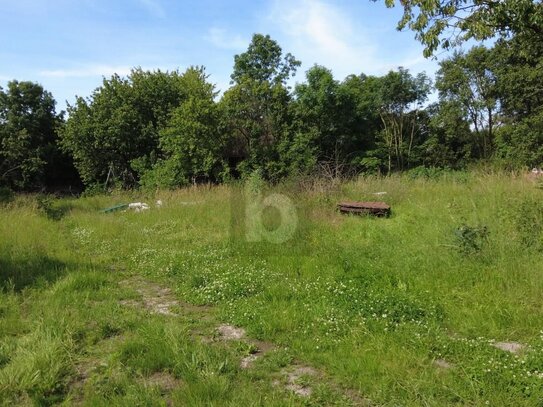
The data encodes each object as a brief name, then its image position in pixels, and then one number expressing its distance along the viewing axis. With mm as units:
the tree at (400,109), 28469
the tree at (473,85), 24719
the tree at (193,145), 18797
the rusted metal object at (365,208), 8539
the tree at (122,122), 23203
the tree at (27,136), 27484
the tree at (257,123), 20531
